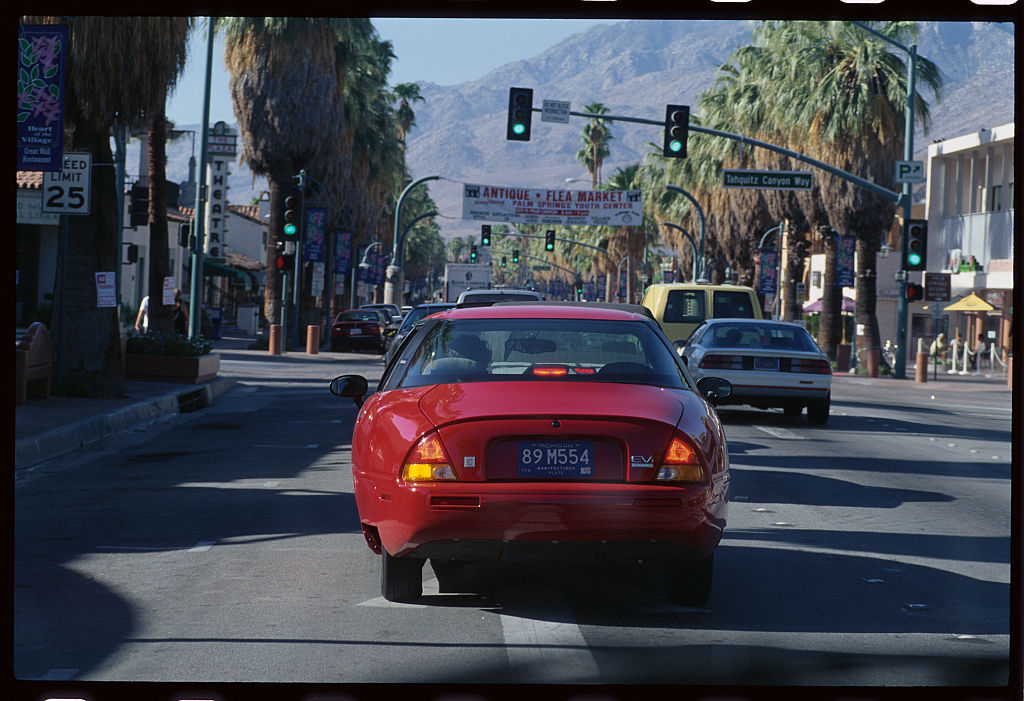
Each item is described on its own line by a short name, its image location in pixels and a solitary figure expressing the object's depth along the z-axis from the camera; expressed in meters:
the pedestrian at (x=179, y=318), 32.86
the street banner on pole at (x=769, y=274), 58.59
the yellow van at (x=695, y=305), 25.14
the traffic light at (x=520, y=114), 30.17
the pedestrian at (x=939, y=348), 46.75
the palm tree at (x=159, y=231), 28.27
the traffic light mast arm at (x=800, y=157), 29.90
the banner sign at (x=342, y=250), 54.50
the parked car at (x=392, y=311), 42.86
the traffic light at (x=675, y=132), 30.31
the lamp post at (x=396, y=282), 53.09
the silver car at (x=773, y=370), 18.62
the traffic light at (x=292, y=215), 33.91
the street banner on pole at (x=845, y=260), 46.41
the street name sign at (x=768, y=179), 33.22
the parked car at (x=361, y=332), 41.94
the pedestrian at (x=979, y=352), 45.56
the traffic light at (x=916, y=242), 33.53
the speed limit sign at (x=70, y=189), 17.34
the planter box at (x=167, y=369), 24.17
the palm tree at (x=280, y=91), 40.47
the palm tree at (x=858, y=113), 41.91
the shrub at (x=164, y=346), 24.53
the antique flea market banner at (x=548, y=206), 64.44
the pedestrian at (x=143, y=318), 31.67
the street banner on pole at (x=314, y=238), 45.50
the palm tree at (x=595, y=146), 102.19
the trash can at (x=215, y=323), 49.30
